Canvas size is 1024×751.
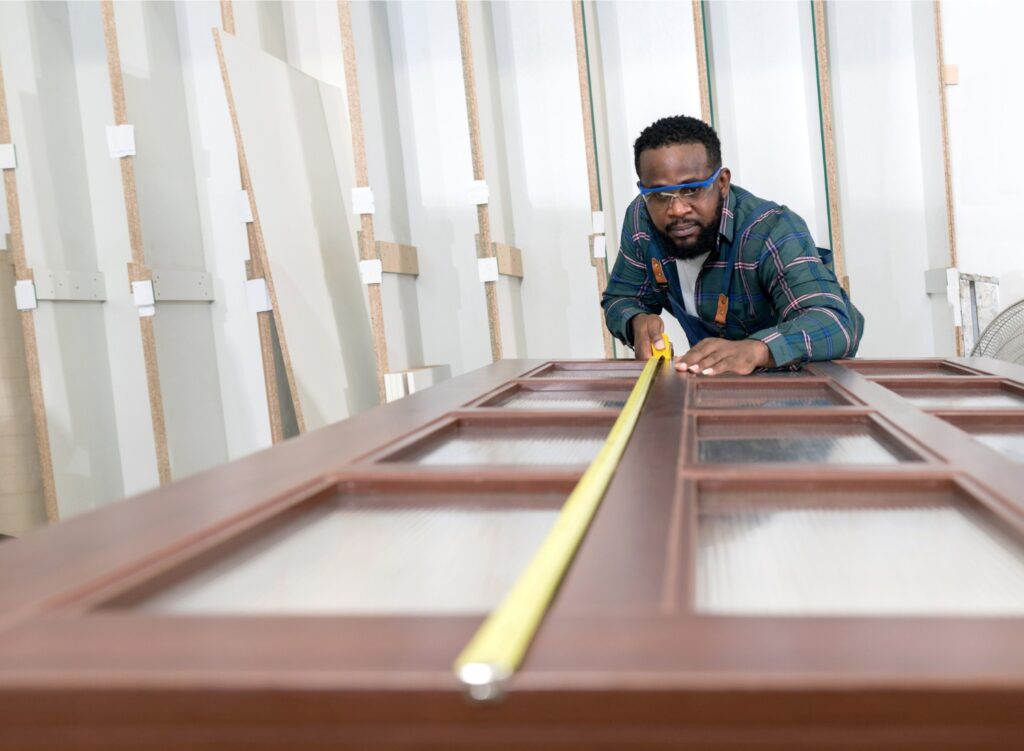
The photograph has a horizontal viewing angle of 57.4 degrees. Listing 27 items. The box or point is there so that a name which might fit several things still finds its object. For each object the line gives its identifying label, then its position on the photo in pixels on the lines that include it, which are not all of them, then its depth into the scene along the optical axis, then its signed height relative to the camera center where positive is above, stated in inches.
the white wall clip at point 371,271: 127.5 +4.3
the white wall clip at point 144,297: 134.9 +3.9
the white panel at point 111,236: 150.3 +14.8
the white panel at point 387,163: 137.2 +21.1
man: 86.3 +1.1
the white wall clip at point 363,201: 127.0 +13.8
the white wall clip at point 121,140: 132.6 +26.3
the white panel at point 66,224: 140.9 +17.0
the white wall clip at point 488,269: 136.7 +3.2
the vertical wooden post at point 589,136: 132.6 +21.4
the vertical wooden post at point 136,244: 127.1 +11.6
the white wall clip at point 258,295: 144.9 +2.8
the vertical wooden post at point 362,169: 121.7 +18.0
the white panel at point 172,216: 140.4 +16.3
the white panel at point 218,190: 151.4 +20.5
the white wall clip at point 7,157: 134.6 +25.8
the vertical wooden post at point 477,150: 129.5 +19.9
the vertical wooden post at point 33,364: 132.3 -4.0
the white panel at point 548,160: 153.4 +20.5
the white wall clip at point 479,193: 133.0 +14.0
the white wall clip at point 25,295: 135.4 +6.0
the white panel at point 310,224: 125.0 +12.3
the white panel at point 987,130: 157.2 +19.1
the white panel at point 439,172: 154.6 +20.4
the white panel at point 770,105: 147.3 +25.0
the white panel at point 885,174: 144.3 +12.1
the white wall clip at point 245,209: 148.0 +16.6
